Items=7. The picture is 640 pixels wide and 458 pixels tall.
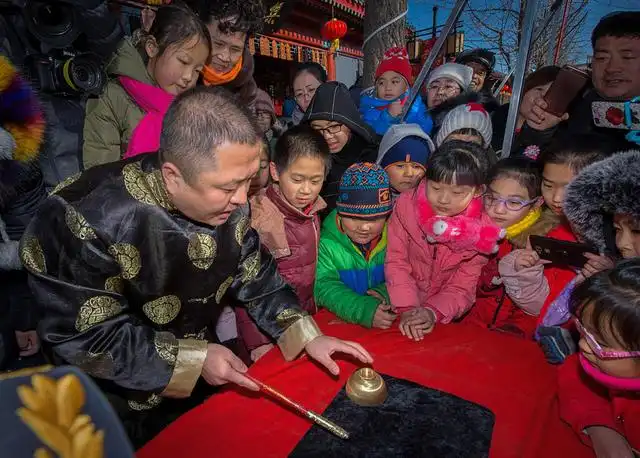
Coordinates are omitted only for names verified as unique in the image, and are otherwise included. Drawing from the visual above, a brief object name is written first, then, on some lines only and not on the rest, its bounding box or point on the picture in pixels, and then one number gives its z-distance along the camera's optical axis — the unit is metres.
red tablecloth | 0.97
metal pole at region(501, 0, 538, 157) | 2.01
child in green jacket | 1.87
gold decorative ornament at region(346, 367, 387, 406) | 1.08
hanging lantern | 8.34
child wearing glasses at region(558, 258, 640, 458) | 0.98
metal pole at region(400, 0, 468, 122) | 2.45
